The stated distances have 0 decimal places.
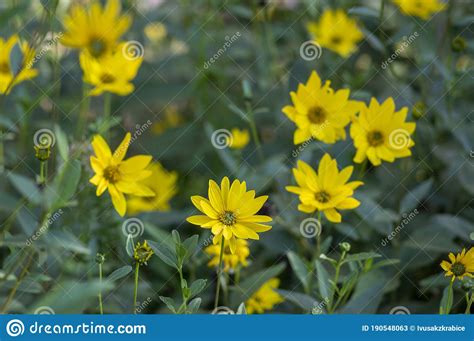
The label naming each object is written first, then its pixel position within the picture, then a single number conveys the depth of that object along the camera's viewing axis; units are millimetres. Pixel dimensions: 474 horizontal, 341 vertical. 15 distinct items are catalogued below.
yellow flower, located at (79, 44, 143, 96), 1340
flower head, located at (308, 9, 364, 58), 1508
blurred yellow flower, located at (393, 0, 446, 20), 1478
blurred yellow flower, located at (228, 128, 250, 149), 1377
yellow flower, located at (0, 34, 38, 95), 1282
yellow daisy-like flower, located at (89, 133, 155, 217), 1178
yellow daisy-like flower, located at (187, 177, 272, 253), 1123
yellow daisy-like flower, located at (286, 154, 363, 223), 1173
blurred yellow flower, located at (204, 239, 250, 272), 1226
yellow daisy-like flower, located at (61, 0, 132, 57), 1446
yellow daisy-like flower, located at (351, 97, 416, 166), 1221
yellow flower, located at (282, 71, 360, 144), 1224
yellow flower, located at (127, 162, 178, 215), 1381
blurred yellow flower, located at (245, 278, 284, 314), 1249
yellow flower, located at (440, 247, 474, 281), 1141
